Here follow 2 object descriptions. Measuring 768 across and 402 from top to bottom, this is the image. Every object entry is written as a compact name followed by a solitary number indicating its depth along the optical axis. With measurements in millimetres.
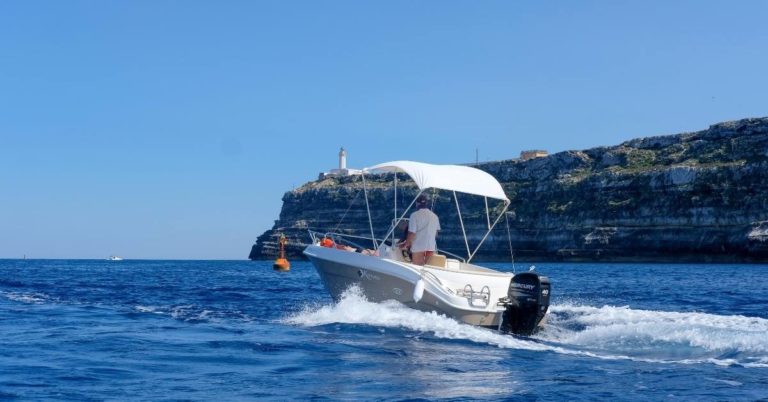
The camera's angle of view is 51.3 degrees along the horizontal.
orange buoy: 64125
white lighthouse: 136125
